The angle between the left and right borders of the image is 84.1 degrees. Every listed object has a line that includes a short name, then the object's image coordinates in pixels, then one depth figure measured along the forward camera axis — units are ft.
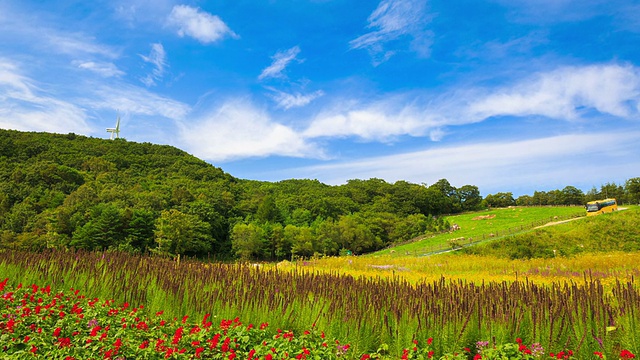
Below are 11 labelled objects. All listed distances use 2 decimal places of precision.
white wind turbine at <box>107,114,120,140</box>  408.05
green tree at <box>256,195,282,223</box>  261.44
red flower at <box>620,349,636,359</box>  9.71
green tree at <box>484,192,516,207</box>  312.91
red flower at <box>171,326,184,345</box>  12.52
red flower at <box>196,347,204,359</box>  11.96
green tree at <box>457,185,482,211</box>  329.72
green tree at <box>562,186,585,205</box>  266.69
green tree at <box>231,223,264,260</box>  212.11
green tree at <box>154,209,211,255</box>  185.88
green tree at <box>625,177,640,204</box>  227.61
